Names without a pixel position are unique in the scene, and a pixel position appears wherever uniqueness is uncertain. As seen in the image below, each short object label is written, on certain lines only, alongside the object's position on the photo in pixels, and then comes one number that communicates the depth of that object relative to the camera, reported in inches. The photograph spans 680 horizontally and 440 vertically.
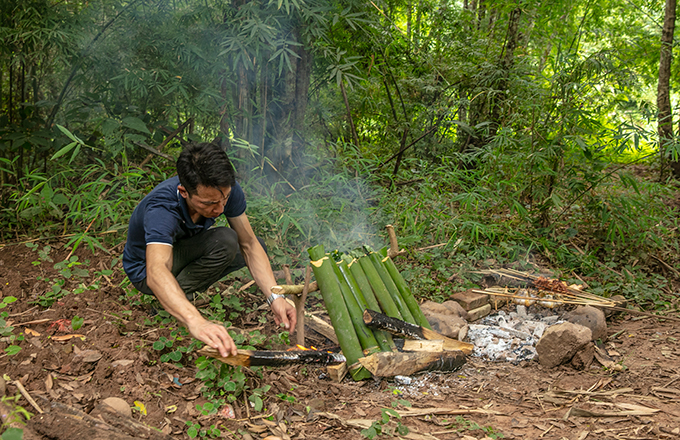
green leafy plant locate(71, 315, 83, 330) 99.2
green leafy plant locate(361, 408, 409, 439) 76.7
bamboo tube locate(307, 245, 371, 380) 98.7
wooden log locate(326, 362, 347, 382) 97.8
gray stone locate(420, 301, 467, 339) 122.0
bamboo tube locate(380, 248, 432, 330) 118.0
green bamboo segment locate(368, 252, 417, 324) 115.0
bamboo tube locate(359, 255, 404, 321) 112.5
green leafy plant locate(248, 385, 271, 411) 81.5
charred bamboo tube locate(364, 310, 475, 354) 99.8
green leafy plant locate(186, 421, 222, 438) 73.5
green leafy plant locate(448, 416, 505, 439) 78.8
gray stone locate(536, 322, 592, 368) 108.7
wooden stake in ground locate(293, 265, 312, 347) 99.7
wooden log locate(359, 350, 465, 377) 96.7
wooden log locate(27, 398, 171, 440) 66.4
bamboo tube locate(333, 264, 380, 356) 101.3
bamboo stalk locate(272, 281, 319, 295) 93.2
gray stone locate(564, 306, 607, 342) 125.6
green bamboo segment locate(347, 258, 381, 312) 110.7
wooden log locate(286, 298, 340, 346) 117.0
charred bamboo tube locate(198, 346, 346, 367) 80.2
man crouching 85.2
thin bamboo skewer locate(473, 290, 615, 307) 138.2
